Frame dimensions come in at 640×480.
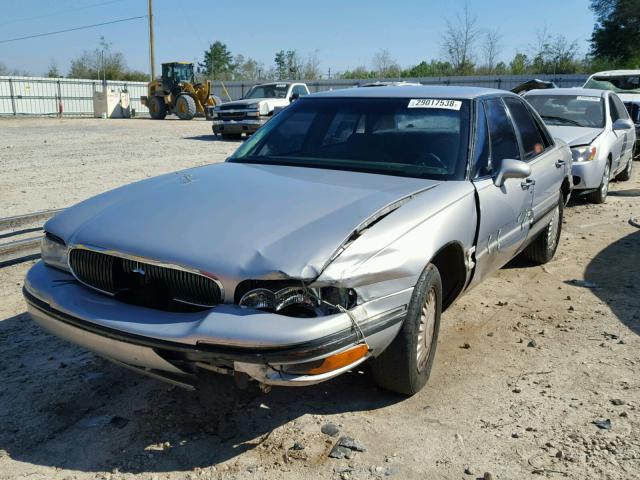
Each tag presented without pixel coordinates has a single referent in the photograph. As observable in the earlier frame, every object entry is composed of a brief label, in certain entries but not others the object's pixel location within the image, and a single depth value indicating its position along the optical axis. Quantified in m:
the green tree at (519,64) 45.34
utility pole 43.72
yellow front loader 31.41
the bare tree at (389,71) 52.16
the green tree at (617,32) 36.53
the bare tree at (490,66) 46.06
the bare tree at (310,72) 59.34
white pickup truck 19.41
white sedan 8.41
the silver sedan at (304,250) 2.61
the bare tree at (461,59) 45.69
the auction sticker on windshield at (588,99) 9.63
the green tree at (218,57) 87.84
